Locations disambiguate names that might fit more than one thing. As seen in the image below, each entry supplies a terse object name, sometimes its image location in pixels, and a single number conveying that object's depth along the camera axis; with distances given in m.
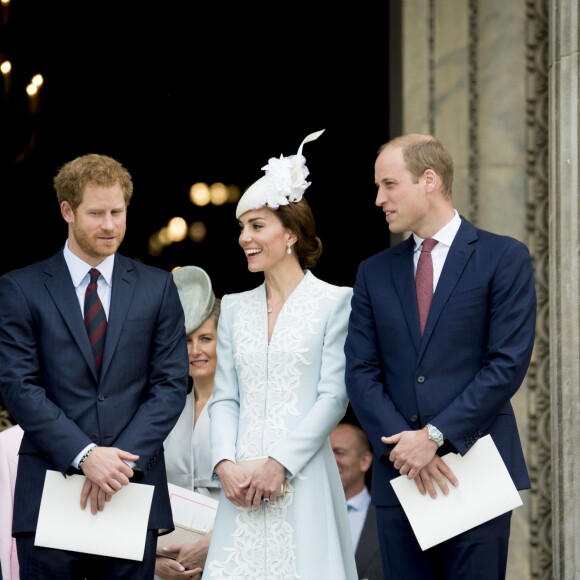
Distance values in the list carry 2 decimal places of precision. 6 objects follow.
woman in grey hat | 12.23
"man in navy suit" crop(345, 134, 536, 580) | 9.56
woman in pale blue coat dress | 10.37
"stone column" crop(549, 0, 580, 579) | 12.66
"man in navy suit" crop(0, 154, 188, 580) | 9.76
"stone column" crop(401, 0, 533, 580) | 13.80
